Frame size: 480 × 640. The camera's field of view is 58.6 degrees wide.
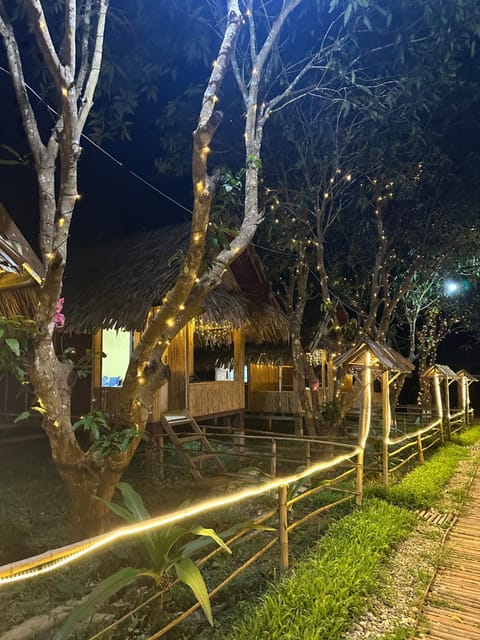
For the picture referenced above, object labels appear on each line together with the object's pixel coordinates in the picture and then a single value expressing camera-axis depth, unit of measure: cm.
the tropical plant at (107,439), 393
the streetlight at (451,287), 1485
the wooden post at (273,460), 671
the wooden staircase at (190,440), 693
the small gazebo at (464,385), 1382
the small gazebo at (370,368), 620
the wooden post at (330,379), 1533
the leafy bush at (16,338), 348
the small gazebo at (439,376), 1135
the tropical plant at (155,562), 208
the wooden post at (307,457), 679
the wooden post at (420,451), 769
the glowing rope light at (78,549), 168
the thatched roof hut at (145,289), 728
